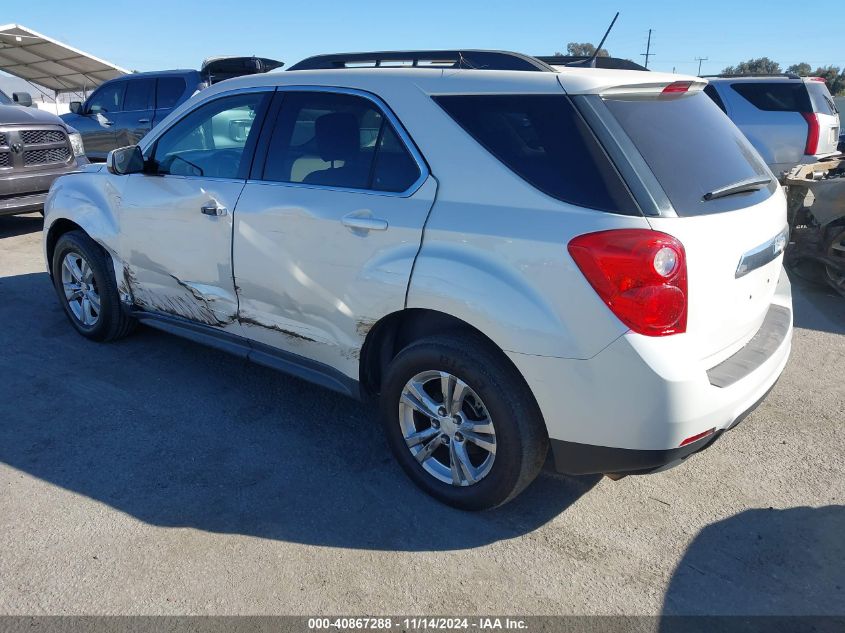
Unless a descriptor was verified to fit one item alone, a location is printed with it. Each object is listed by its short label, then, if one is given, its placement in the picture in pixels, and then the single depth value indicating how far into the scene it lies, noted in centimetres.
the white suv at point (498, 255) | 240
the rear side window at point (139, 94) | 1120
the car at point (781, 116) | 947
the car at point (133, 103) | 1073
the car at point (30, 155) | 793
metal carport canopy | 2323
